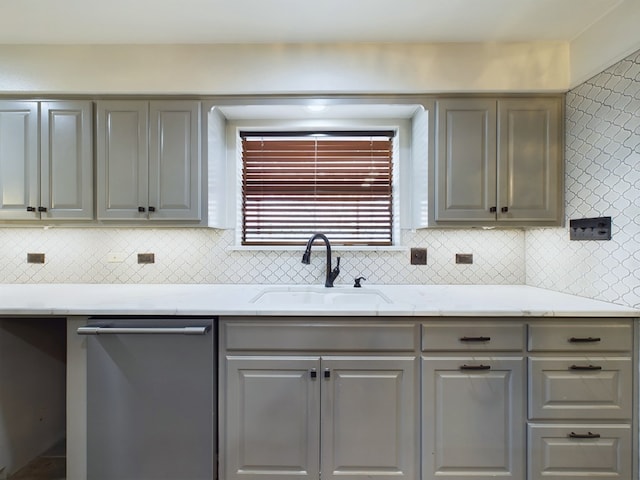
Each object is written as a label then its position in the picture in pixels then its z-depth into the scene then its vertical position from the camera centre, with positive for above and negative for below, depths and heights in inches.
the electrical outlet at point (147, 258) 85.3 -5.4
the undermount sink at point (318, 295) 80.0 -15.0
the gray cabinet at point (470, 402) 56.4 -30.2
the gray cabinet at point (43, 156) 71.1 +19.2
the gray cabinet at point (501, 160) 70.4 +18.6
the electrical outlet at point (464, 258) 85.1 -5.2
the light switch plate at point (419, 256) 85.7 -4.7
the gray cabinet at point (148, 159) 71.5 +18.8
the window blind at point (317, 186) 90.1 +15.8
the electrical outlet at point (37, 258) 84.6 -5.5
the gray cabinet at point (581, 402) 55.8 -29.8
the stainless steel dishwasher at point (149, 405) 56.4 -30.9
